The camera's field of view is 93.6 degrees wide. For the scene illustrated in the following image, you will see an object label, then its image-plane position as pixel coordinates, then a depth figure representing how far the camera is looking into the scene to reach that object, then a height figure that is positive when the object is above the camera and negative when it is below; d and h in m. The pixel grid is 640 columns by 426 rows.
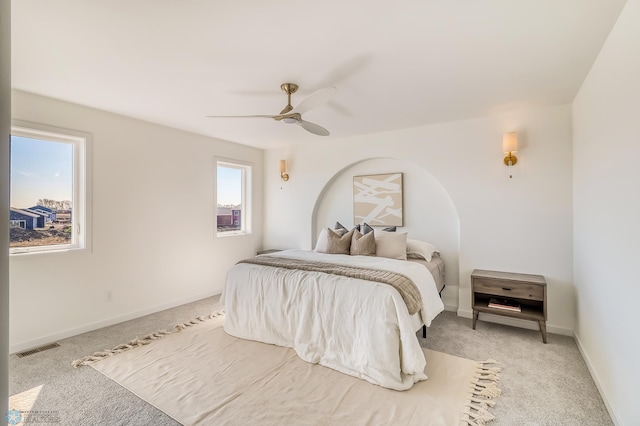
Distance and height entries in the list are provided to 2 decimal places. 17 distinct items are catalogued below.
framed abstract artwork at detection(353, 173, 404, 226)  4.30 +0.18
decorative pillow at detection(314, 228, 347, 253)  3.94 -0.40
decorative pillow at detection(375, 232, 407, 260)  3.55 -0.41
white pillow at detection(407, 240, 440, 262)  3.66 -0.47
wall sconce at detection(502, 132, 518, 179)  3.29 +0.73
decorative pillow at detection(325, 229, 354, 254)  3.81 -0.40
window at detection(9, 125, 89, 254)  2.92 +0.22
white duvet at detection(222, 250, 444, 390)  2.24 -0.90
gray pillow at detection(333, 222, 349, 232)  4.52 -0.22
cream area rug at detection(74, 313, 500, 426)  1.91 -1.29
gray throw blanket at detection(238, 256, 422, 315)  2.42 -0.54
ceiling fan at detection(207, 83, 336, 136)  2.33 +0.89
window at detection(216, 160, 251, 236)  4.88 +0.24
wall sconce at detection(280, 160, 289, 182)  5.15 +0.70
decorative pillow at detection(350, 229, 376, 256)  3.63 -0.41
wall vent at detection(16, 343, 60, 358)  2.72 -1.29
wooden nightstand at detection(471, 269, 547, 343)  2.98 -0.85
